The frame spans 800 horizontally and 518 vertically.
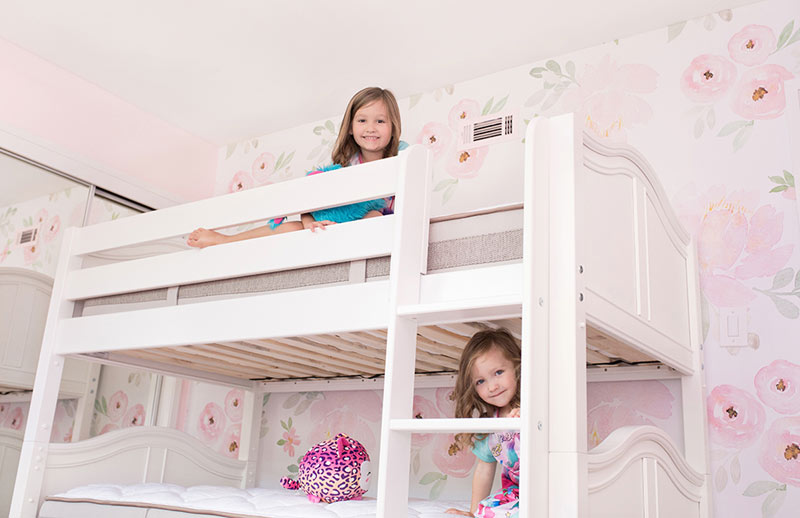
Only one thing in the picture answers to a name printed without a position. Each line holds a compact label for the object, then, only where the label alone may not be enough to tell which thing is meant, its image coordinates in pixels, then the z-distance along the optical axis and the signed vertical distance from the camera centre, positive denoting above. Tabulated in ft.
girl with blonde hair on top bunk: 7.22 +3.21
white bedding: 5.53 -0.35
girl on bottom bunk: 5.73 +0.63
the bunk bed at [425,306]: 4.16 +1.13
